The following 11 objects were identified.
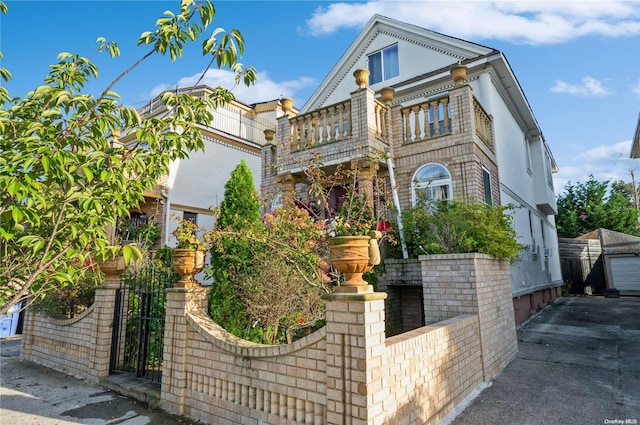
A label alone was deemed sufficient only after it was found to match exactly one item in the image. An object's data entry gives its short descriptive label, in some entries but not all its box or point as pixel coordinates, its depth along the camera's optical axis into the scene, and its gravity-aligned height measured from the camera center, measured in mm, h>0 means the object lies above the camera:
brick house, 8570 +3593
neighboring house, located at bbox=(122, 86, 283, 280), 13086 +3945
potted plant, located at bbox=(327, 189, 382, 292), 3291 +81
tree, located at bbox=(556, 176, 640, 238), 24141 +3587
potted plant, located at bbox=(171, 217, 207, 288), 4867 +123
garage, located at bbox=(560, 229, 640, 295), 18312 +89
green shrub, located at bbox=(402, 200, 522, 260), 6121 +567
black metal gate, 5617 -1013
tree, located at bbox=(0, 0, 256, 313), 2480 +859
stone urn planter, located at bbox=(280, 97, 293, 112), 10297 +4634
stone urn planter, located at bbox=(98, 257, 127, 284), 6023 -27
